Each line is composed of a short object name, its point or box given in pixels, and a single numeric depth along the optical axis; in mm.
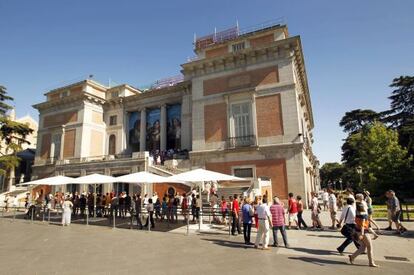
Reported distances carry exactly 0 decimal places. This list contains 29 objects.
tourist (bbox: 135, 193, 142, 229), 14320
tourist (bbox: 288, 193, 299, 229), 12414
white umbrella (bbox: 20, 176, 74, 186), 18234
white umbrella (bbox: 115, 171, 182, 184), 14344
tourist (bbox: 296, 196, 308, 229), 12640
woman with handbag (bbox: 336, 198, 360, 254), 7672
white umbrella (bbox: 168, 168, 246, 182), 12992
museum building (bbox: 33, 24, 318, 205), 22156
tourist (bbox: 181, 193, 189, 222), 14928
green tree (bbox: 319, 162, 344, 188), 77888
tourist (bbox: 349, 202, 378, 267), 6879
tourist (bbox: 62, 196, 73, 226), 15242
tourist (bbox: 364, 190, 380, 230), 10579
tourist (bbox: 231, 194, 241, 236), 11703
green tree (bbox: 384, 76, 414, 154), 37094
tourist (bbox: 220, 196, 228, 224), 12883
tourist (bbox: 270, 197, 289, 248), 9336
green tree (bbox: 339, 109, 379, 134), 49306
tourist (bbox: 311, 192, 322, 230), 12425
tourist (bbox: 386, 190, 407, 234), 10812
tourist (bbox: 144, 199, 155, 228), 13510
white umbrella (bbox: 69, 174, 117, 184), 16569
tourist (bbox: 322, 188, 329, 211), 18891
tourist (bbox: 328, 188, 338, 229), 12250
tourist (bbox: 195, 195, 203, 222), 13388
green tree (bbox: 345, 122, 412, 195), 26056
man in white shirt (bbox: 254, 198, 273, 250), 8961
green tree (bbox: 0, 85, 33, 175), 30688
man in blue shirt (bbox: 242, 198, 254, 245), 9930
